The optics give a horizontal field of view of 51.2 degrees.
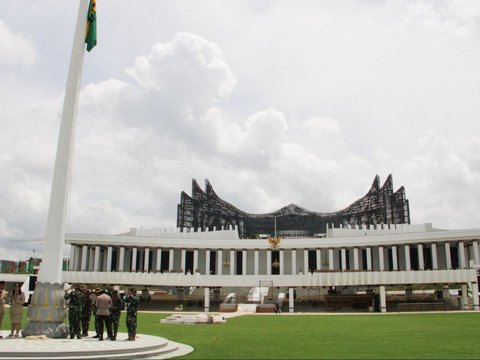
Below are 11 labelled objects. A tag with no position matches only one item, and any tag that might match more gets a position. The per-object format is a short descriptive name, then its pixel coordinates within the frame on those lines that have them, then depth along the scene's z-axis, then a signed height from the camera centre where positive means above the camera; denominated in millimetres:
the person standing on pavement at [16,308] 17266 -841
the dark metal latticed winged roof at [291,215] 86688 +13074
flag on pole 20016 +10063
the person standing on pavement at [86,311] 17984 -952
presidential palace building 53312 +2995
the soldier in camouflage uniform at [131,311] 16766 -866
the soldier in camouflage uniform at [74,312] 17141 -944
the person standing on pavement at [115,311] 16828 -870
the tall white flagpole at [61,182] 17578 +3571
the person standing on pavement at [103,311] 16641 -864
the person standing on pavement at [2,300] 16875 -573
